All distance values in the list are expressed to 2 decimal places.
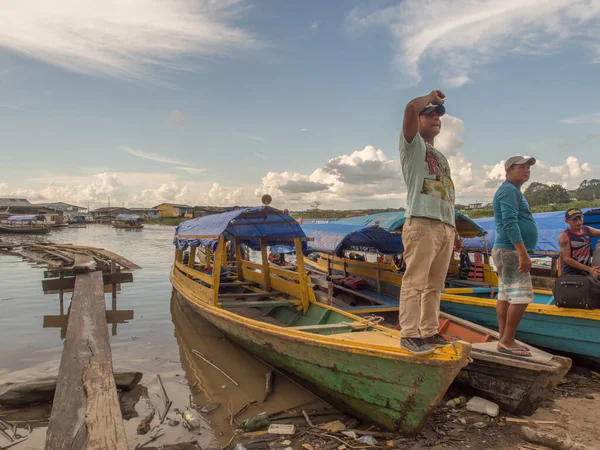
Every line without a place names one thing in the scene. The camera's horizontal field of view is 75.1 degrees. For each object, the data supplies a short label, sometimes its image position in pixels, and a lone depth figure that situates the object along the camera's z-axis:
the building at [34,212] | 59.52
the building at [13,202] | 64.62
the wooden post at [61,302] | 9.42
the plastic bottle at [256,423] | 4.61
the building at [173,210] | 85.31
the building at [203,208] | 73.81
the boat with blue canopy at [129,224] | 56.76
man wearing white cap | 4.04
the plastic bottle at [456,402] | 4.82
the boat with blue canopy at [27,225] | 42.44
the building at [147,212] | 85.69
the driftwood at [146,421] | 4.86
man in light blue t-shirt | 3.09
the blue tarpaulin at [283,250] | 12.68
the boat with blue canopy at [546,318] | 5.59
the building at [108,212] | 84.06
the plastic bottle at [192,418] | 4.89
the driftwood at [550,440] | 3.71
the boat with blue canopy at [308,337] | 3.80
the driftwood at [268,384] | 5.59
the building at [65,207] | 85.44
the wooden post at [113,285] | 9.62
